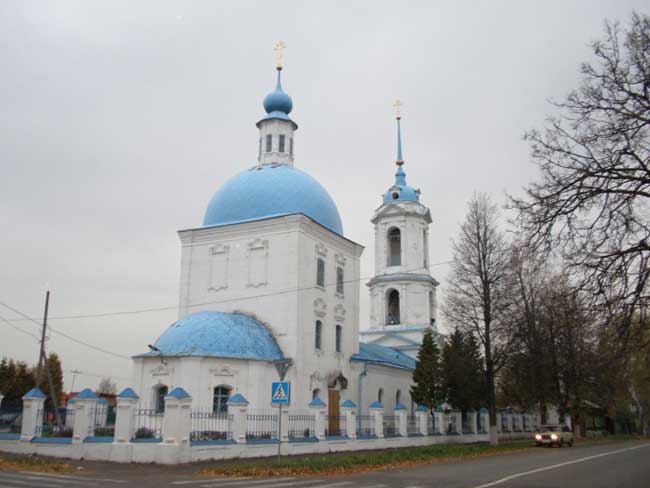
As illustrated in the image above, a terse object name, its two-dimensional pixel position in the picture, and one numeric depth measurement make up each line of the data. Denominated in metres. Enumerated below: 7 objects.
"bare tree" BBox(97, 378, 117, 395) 105.88
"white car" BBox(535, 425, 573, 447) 28.56
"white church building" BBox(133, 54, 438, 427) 24.23
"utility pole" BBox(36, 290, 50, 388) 27.23
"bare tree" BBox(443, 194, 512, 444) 28.86
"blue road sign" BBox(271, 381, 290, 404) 16.19
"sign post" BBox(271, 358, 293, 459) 16.19
